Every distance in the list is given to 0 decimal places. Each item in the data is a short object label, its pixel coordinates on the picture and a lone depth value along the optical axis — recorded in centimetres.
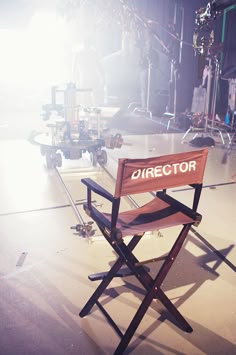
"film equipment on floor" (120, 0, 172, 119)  1031
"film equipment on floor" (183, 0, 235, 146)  757
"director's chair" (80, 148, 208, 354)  193
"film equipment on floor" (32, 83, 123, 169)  605
